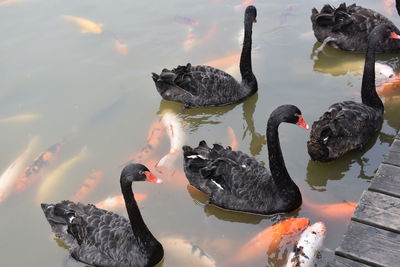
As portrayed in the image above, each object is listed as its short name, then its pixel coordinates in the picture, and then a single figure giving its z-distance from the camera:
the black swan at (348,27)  6.60
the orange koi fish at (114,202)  4.83
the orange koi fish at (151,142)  5.38
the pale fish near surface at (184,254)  4.16
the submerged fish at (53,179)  5.14
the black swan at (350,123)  4.77
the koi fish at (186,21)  7.93
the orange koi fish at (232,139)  5.49
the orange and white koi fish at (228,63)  6.76
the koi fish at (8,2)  9.05
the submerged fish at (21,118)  6.27
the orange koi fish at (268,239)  4.20
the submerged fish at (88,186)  5.04
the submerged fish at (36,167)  5.29
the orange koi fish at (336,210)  4.39
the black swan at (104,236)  4.07
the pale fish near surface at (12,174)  5.18
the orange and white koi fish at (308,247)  3.88
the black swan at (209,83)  5.95
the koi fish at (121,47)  7.44
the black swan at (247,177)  4.34
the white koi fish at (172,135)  5.29
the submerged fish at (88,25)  7.97
